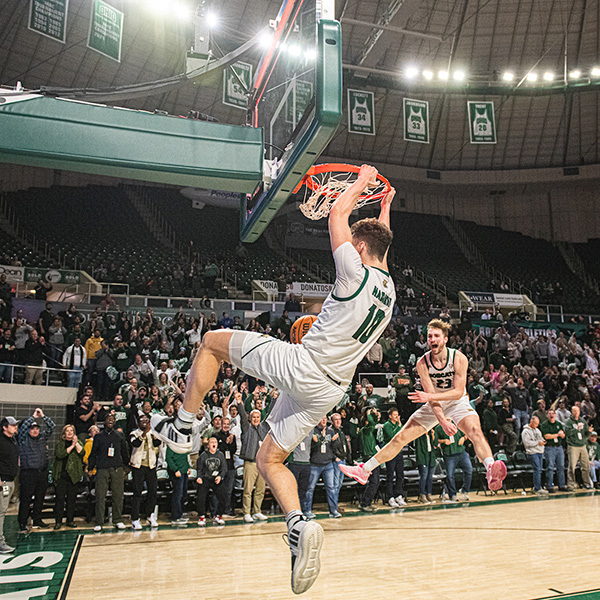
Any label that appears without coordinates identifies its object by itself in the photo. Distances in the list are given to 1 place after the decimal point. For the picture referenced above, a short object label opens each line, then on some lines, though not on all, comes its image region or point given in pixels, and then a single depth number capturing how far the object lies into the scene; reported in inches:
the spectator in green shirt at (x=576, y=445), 569.6
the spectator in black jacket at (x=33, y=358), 499.8
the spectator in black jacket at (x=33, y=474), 383.6
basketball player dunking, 157.4
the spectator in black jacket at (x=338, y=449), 448.1
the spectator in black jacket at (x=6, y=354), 478.9
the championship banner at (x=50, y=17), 590.6
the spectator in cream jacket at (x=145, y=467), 396.2
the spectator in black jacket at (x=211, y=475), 411.5
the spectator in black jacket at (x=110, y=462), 392.5
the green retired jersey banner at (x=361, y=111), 879.7
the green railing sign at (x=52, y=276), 774.5
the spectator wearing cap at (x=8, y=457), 341.4
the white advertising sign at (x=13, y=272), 756.6
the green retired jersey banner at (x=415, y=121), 901.8
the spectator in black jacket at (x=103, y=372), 527.2
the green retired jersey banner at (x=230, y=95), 724.0
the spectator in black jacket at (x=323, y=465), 434.3
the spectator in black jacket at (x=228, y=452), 425.4
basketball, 238.4
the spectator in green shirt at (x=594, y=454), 591.8
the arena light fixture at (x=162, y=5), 427.8
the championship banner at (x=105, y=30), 527.8
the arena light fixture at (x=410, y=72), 980.6
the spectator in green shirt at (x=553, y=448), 557.0
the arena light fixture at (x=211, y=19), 327.0
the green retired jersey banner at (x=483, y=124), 901.8
